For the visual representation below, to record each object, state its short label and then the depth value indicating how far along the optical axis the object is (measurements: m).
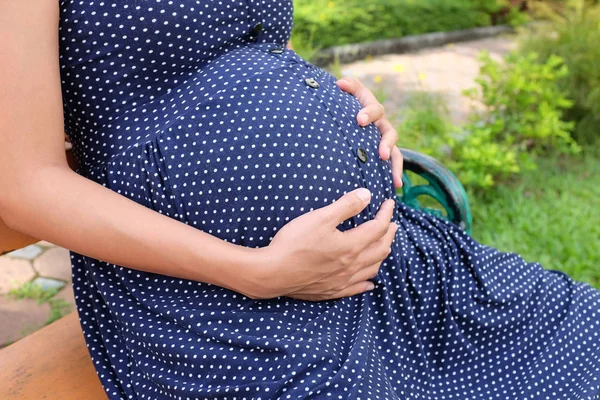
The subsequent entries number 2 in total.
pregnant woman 1.08
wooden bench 1.31
